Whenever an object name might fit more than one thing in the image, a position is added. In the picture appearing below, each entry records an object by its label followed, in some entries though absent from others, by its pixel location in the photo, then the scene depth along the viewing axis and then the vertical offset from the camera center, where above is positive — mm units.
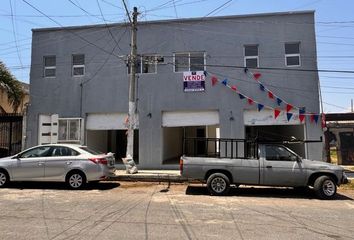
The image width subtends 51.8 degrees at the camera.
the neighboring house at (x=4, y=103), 21497 +3366
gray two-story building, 17547 +3621
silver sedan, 12523 -479
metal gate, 20031 +1003
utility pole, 15927 +1812
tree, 20500 +3704
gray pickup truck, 11305 -655
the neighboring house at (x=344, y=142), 21188 +438
